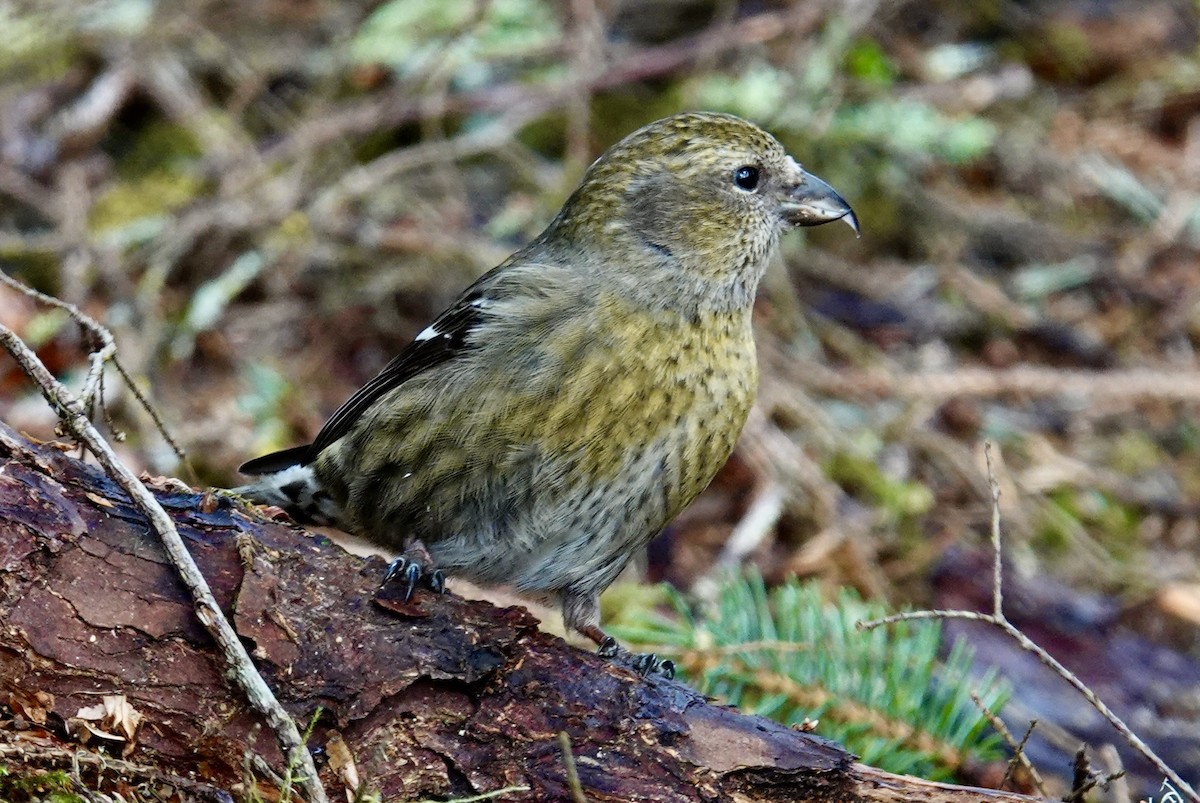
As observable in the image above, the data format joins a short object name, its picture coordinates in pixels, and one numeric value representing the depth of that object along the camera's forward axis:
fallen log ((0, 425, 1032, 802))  4.93
